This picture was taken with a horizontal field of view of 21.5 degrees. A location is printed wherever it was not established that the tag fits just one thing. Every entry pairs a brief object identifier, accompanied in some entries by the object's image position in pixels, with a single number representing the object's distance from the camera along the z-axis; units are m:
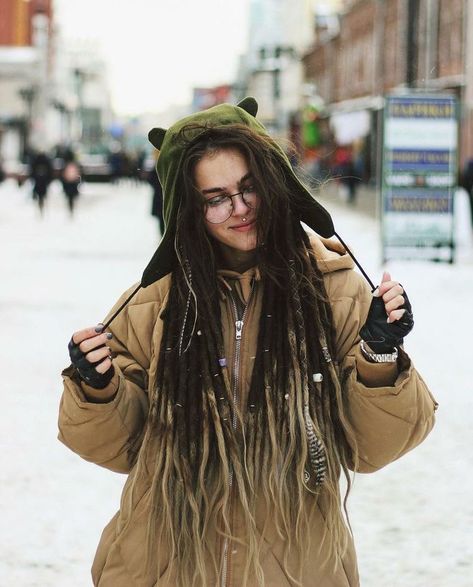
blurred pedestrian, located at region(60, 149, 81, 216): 28.92
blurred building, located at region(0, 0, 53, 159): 77.56
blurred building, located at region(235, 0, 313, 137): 88.12
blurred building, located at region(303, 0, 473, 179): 41.91
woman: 2.41
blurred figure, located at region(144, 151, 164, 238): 14.80
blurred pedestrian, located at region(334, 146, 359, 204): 36.22
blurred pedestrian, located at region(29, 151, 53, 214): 29.23
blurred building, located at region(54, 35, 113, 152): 117.38
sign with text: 15.11
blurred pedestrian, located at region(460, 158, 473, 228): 19.58
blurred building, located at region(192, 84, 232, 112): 154.68
